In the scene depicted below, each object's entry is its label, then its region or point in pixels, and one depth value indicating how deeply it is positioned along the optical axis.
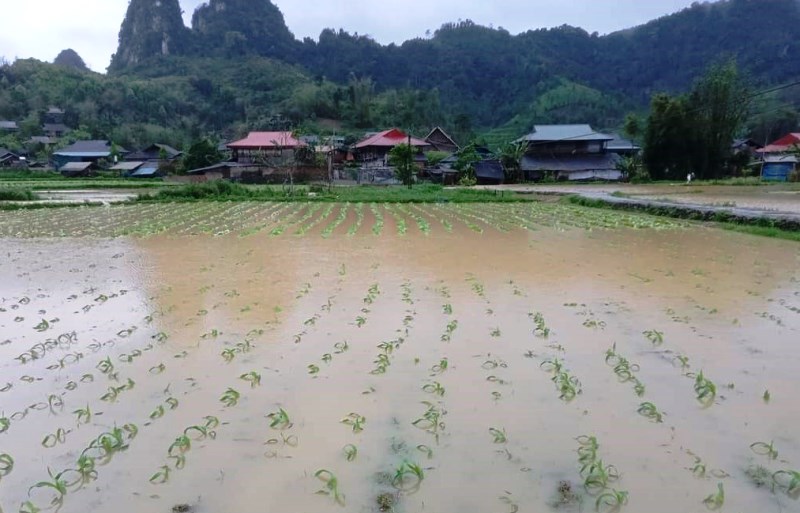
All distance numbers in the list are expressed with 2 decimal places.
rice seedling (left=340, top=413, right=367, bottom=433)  3.22
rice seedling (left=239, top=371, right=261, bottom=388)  3.89
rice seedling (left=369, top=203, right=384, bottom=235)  13.84
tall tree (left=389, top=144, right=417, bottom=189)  35.94
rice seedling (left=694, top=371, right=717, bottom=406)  3.54
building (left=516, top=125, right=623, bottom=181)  41.66
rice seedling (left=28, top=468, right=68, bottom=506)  2.58
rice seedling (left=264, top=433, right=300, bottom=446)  3.03
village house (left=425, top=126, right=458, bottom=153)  51.22
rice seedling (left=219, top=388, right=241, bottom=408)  3.56
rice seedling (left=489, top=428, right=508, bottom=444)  3.05
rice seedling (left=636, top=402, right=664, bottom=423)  3.30
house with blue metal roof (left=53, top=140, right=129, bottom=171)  49.38
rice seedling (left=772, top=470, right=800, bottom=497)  2.56
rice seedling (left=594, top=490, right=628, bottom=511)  2.47
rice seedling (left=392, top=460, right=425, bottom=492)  2.64
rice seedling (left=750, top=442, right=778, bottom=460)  2.85
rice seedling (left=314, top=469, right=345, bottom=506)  2.54
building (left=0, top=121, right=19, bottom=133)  58.81
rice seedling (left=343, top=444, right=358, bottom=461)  2.88
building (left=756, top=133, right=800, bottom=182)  36.91
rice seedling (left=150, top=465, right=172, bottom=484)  2.71
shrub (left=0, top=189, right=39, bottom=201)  23.19
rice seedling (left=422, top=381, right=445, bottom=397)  3.70
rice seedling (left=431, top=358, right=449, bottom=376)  4.10
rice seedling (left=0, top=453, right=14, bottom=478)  2.79
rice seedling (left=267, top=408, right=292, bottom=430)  3.25
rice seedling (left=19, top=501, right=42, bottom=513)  2.48
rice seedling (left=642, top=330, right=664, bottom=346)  4.75
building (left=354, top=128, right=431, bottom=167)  45.78
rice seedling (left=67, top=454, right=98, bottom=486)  2.72
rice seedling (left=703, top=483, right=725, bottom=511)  2.46
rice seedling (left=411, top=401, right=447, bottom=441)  3.19
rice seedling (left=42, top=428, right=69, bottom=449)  3.07
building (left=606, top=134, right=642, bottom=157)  45.59
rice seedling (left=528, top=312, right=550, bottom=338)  5.02
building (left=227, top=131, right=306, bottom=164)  42.12
